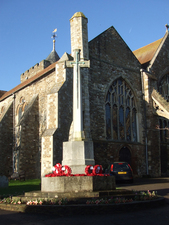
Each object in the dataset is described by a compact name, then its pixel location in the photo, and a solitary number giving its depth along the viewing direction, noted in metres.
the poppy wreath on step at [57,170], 7.97
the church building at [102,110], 17.06
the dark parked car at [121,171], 14.63
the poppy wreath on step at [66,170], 7.79
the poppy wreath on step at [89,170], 7.74
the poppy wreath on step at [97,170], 7.76
